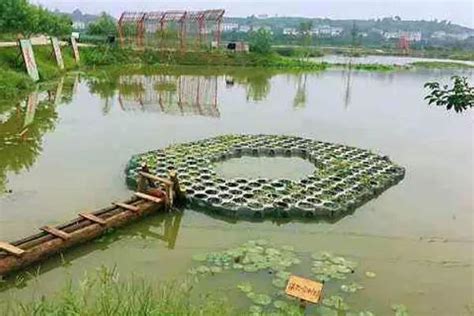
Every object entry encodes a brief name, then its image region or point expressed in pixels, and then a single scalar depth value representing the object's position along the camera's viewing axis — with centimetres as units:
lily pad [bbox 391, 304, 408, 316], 604
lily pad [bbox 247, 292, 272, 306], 605
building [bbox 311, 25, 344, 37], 13123
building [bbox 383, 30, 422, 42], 12269
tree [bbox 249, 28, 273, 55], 4247
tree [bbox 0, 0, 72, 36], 2353
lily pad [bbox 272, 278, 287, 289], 646
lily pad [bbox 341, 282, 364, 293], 649
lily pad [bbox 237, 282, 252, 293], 632
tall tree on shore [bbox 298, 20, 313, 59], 5754
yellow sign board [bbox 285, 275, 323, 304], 575
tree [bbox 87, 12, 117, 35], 4300
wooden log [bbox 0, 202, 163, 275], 635
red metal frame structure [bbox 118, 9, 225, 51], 3784
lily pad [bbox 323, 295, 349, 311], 606
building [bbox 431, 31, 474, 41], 13365
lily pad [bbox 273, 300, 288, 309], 594
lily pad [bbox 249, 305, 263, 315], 577
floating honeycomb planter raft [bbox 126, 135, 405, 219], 896
